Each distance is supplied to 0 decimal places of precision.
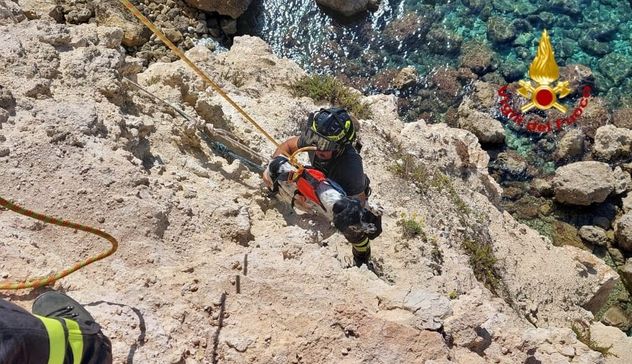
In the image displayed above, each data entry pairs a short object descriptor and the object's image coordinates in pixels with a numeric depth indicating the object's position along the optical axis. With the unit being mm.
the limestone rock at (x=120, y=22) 12562
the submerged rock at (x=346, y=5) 15477
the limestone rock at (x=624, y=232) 12164
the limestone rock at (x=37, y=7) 7701
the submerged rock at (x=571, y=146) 13766
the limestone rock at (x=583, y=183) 12789
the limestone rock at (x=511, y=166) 13586
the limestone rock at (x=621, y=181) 13156
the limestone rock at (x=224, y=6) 14372
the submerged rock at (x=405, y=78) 14602
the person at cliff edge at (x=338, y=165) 5996
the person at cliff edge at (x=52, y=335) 2857
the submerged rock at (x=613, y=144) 13648
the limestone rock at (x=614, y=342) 8414
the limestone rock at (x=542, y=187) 13281
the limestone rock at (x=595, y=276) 10055
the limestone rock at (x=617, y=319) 11469
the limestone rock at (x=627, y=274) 11906
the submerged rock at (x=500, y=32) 15555
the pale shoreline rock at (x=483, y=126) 13758
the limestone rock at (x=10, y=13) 6980
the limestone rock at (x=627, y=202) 12879
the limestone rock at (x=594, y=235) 12504
